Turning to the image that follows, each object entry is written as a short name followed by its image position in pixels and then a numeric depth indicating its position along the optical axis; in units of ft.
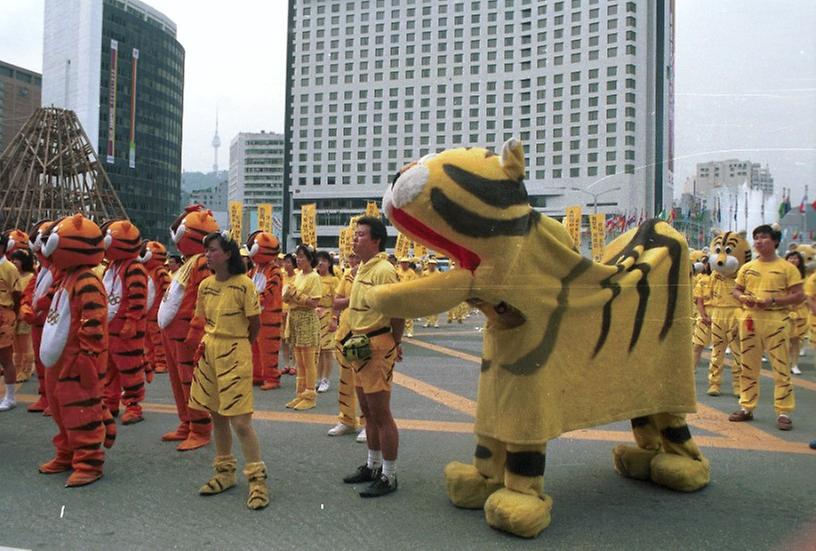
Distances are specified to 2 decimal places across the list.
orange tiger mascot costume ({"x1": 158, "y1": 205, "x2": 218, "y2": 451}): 16.69
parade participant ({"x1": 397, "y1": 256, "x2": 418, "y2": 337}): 29.11
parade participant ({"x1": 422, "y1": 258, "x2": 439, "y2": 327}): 54.39
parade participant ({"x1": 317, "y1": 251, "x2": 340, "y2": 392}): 23.82
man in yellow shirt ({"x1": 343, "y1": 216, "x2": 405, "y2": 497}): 13.07
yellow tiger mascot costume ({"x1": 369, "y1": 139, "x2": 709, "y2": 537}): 10.28
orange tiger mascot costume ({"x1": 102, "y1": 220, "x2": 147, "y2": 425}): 18.83
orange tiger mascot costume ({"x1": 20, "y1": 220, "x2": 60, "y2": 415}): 16.25
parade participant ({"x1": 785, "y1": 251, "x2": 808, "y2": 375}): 27.71
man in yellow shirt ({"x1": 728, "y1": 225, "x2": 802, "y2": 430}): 17.92
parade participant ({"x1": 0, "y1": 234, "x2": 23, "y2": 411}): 20.65
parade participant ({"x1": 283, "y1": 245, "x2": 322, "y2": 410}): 21.80
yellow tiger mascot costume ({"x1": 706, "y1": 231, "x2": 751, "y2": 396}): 20.92
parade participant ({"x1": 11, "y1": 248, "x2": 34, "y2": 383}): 23.73
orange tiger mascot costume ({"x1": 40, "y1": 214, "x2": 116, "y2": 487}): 13.98
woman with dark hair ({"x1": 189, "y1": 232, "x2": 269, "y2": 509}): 12.55
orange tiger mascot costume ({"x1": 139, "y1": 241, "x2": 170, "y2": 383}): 24.31
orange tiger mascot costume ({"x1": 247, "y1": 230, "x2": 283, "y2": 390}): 25.09
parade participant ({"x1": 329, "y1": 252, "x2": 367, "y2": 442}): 17.30
